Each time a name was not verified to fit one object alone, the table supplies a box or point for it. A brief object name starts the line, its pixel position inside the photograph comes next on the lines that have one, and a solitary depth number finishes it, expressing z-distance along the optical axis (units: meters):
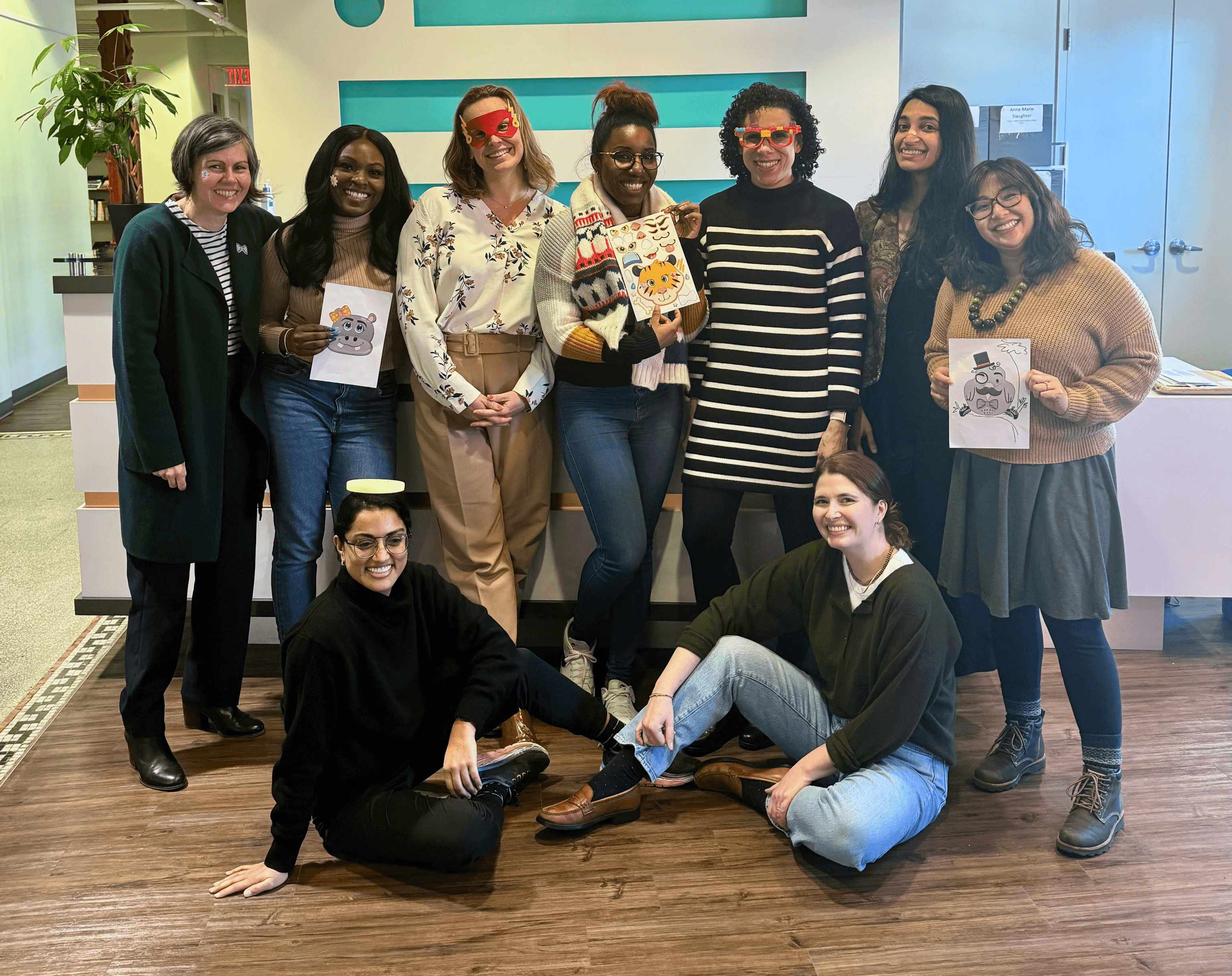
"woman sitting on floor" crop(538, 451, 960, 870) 2.32
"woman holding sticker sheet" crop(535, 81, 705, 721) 2.67
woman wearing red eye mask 2.75
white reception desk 3.28
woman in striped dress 2.66
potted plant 3.48
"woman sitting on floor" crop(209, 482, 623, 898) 2.25
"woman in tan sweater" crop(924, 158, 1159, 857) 2.43
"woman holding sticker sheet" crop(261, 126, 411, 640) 2.75
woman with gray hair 2.59
